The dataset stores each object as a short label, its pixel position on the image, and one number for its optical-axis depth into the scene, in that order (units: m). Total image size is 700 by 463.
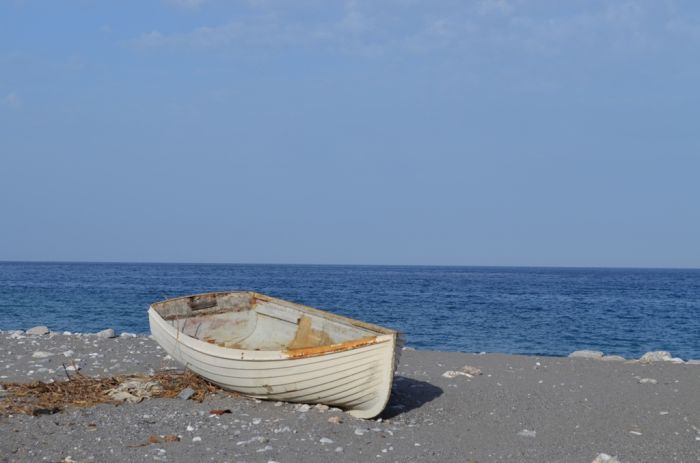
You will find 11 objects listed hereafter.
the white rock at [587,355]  18.42
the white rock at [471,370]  13.97
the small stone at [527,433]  9.47
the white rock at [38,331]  18.99
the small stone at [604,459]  8.05
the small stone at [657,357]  17.13
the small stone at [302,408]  9.83
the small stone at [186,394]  10.54
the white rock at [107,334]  18.75
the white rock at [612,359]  16.72
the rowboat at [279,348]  9.45
